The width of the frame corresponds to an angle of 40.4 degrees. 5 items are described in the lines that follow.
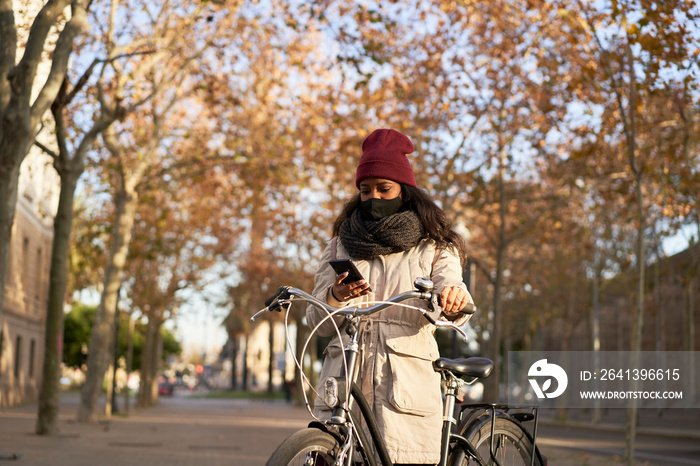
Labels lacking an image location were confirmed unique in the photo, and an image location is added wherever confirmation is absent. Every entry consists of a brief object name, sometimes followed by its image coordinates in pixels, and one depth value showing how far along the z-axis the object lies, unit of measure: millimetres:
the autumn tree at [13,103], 10070
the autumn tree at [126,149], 18672
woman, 3850
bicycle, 3492
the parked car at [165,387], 74344
